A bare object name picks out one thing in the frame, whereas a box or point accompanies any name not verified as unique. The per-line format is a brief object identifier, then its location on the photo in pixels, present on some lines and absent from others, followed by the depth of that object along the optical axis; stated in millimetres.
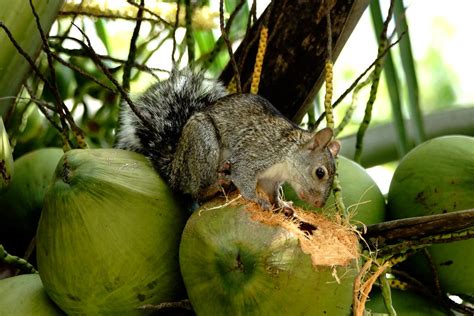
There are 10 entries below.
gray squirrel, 4756
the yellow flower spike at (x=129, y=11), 4780
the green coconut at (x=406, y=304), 4557
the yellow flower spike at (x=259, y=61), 4648
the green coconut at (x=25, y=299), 4467
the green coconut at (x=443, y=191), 4585
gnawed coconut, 4295
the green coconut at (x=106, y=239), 4394
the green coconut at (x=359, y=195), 4570
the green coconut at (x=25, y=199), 4713
